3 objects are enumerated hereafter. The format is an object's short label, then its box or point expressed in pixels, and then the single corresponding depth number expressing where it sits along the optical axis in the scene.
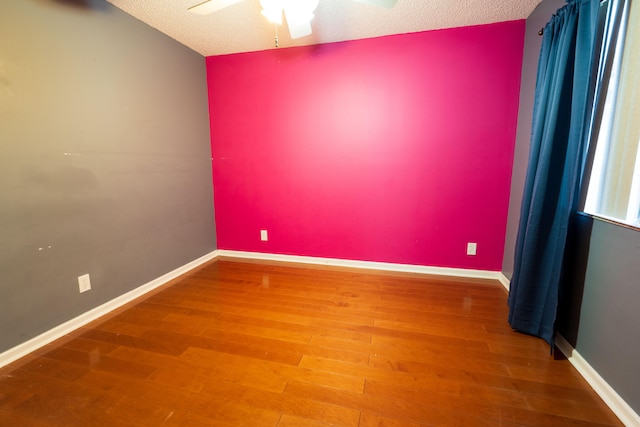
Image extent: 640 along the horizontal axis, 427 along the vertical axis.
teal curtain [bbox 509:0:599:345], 1.36
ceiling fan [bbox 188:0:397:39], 1.49
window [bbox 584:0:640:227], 1.20
